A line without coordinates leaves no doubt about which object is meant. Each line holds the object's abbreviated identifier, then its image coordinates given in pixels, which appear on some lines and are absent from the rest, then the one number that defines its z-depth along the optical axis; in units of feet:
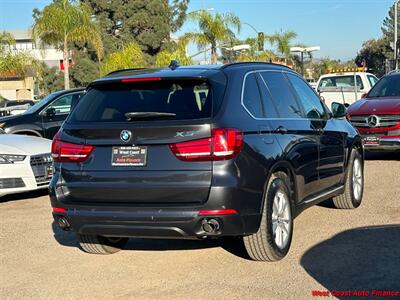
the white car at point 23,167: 28.34
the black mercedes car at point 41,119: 41.98
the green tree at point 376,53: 282.36
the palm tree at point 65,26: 94.79
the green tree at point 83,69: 200.75
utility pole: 117.39
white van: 59.40
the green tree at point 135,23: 204.74
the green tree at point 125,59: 115.55
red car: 36.50
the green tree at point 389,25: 323.94
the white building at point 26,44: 325.01
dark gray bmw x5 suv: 15.46
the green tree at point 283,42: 159.02
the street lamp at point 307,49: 88.99
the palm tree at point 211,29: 109.91
